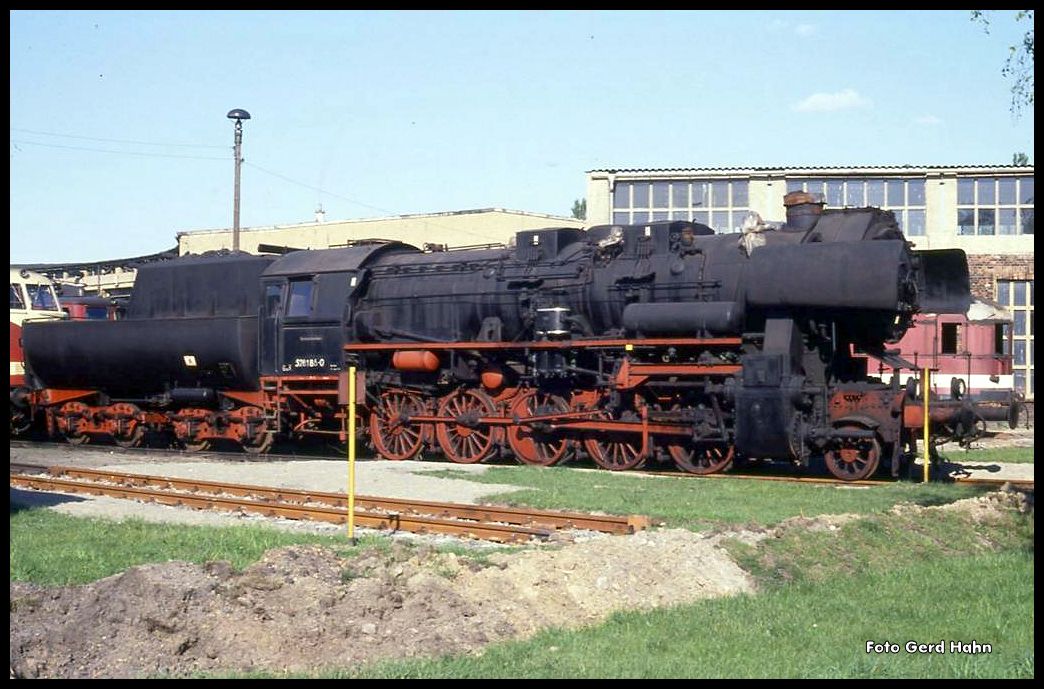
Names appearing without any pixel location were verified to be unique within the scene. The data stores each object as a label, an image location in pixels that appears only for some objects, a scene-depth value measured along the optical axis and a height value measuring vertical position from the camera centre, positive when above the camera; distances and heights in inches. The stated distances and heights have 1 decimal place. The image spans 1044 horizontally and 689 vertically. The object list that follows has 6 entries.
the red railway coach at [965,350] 1093.8 +9.0
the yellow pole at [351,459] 493.2 -43.5
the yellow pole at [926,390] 666.8 -17.0
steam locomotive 672.4 +7.9
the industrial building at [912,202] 1396.4 +192.8
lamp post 1395.2 +243.5
